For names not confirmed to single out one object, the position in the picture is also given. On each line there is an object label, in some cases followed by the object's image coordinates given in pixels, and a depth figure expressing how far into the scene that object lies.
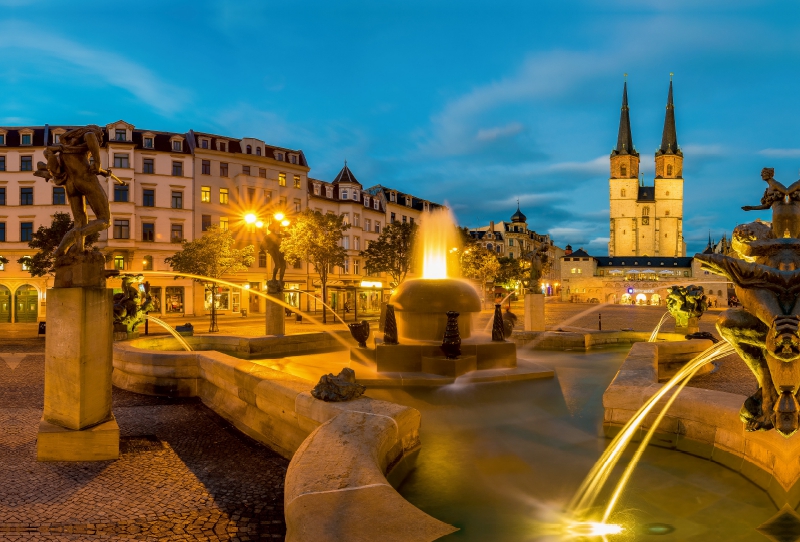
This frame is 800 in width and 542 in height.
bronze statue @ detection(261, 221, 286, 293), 17.50
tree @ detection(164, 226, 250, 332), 39.75
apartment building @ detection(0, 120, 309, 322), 46.44
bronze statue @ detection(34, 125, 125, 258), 6.62
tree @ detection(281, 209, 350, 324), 39.53
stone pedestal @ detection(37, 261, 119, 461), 6.19
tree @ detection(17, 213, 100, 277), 36.47
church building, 155.50
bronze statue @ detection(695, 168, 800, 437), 3.75
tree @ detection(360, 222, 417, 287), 50.34
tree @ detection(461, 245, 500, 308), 59.19
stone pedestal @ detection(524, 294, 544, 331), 19.25
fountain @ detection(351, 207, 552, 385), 11.23
